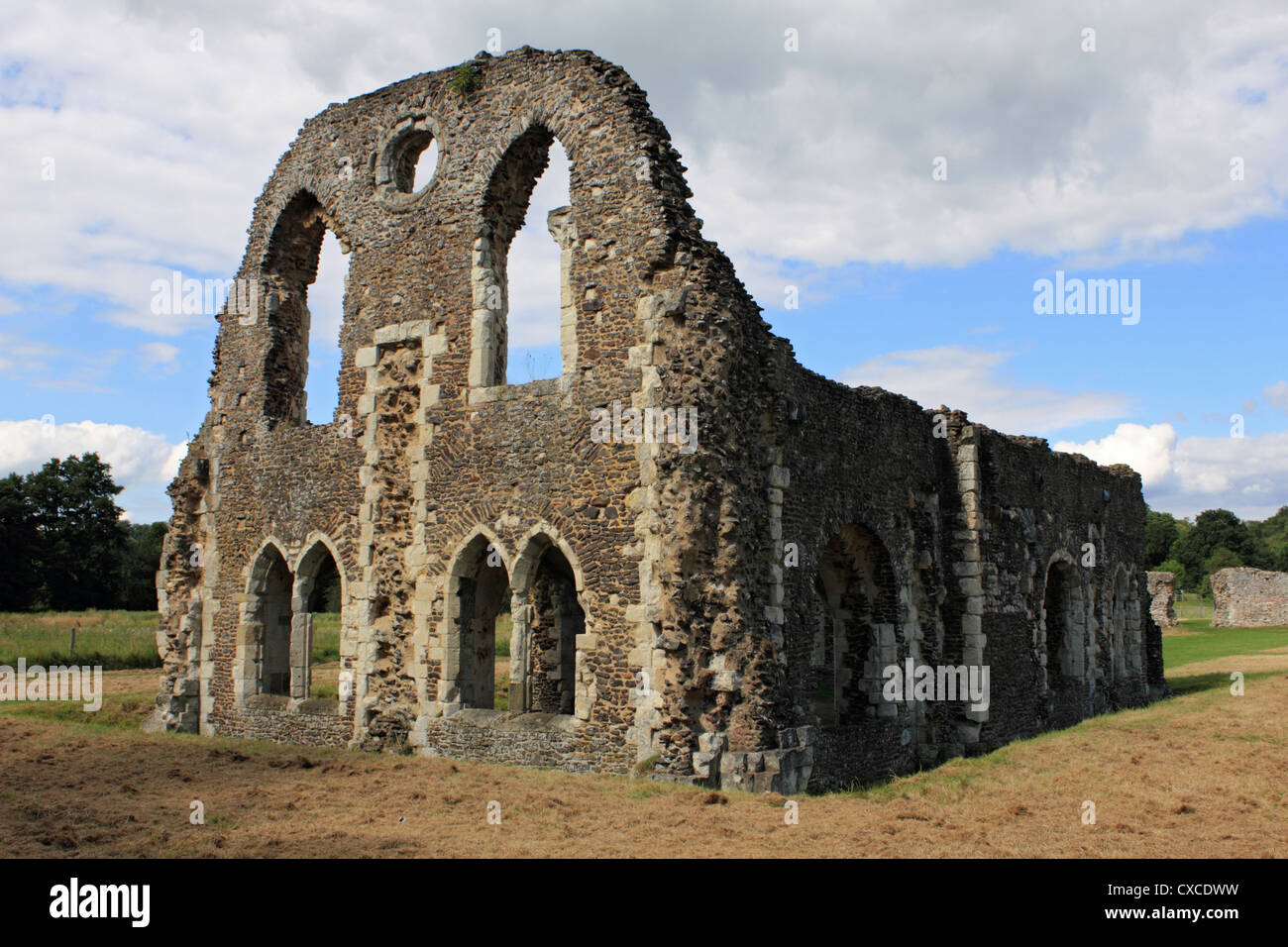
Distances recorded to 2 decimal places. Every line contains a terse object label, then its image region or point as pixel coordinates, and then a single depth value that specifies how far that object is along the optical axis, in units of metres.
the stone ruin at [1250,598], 46.69
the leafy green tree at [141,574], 52.25
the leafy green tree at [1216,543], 84.12
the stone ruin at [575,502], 11.55
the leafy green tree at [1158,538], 87.06
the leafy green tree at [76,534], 49.66
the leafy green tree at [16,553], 47.84
